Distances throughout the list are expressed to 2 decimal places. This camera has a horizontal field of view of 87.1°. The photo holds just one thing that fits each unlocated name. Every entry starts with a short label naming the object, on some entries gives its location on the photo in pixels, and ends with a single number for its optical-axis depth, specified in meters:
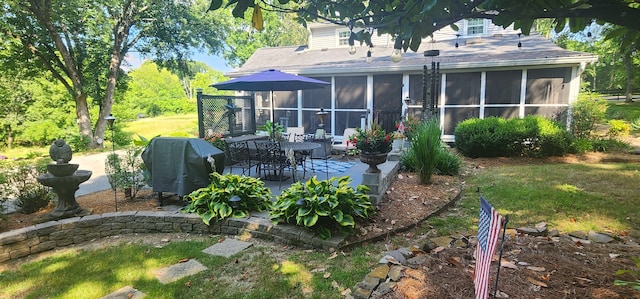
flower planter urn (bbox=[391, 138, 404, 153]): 7.08
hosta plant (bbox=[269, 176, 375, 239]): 3.66
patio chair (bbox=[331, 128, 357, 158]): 8.98
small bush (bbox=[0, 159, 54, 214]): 4.85
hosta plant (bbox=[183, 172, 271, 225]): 4.24
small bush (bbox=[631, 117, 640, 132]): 11.12
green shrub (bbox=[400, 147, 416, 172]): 6.27
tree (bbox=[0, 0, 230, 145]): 10.72
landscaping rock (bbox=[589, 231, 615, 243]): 3.34
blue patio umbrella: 6.71
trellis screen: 7.70
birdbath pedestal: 4.36
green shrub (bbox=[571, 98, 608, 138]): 8.80
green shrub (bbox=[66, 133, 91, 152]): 12.61
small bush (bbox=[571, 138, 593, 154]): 8.16
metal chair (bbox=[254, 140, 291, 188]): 5.77
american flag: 1.77
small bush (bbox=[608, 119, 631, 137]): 9.85
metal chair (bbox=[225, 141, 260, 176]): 6.13
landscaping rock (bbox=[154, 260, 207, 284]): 3.10
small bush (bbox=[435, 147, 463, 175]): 6.44
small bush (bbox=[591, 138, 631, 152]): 8.41
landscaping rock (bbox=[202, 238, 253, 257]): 3.63
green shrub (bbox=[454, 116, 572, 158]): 7.80
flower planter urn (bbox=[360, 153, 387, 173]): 4.24
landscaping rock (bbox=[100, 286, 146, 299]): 2.82
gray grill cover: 4.85
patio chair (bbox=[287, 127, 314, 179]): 9.45
